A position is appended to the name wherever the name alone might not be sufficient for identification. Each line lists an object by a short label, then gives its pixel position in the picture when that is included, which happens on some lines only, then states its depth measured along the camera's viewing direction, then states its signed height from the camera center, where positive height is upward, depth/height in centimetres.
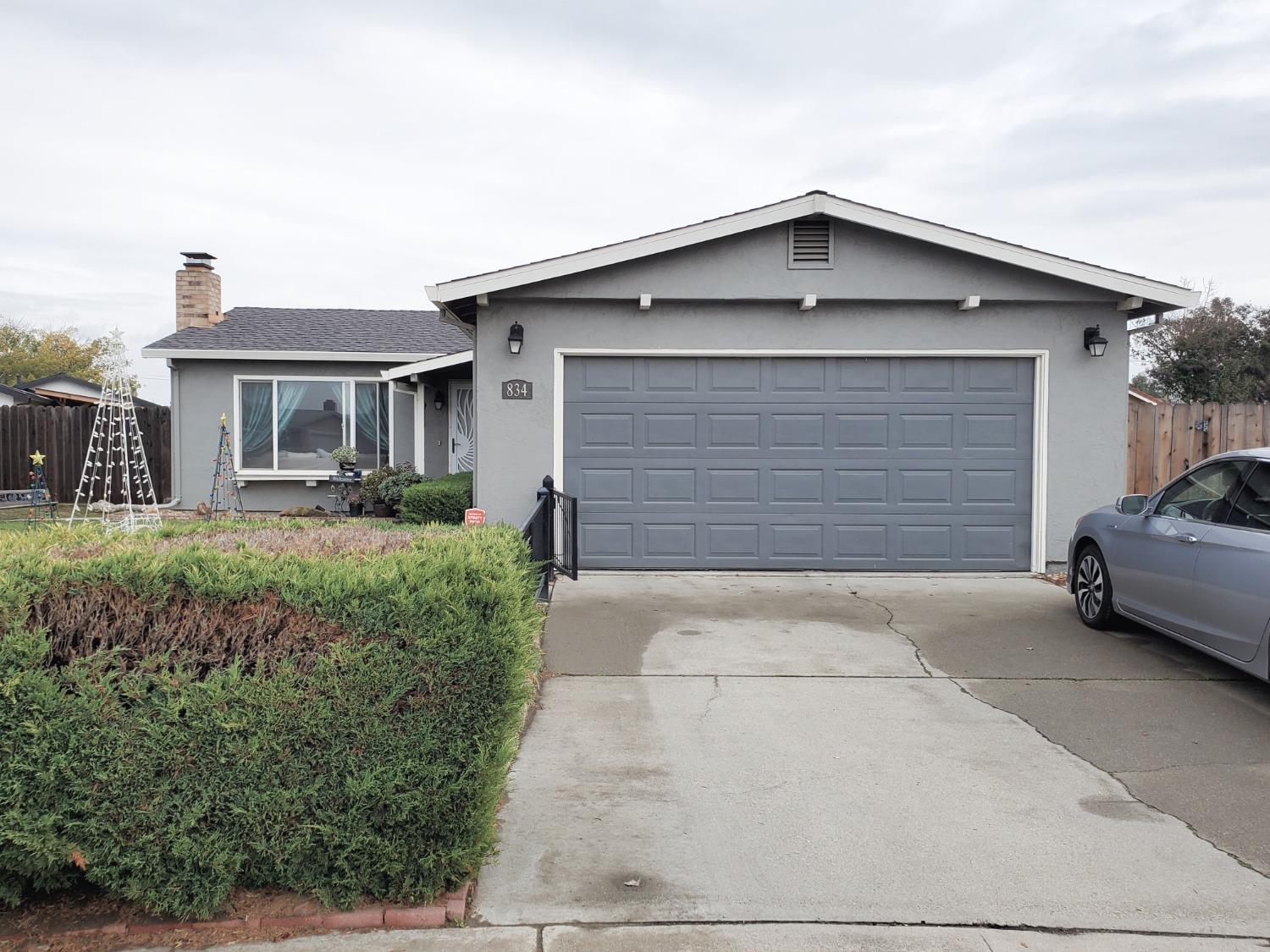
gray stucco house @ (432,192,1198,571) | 975 +31
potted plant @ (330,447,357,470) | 1539 -20
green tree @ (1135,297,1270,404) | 2438 +267
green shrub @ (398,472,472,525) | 1122 -71
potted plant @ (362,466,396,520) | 1463 -74
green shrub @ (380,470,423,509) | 1422 -64
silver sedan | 540 -72
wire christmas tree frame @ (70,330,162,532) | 1178 -21
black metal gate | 835 -87
